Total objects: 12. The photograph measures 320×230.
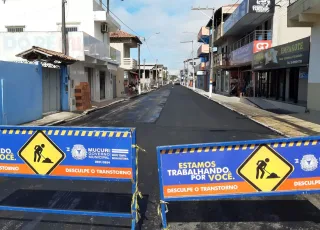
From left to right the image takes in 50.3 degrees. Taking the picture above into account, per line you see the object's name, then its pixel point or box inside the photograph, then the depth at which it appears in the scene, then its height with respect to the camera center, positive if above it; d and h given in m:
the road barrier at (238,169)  4.16 -1.06
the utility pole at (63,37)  19.52 +2.59
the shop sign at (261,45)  26.80 +2.97
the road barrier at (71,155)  4.38 -0.96
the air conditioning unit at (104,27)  29.11 +4.69
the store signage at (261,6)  26.05 +5.85
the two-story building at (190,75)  113.72 +2.99
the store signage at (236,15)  27.61 +6.16
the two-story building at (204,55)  66.31 +5.94
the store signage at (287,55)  17.53 +1.59
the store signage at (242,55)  28.48 +2.54
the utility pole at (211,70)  36.25 +1.34
